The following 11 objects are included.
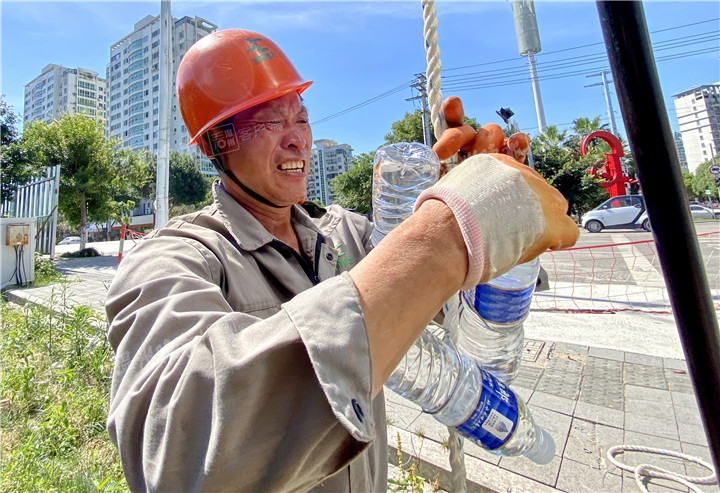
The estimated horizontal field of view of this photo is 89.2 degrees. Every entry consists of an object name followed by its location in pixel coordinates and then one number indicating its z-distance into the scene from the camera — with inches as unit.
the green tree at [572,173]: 1163.9
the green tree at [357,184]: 1275.8
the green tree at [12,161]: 609.6
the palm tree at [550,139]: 1343.4
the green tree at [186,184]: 1604.3
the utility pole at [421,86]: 1001.5
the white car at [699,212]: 880.3
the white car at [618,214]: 683.4
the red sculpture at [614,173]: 854.9
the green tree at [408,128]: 1236.7
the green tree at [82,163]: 679.1
